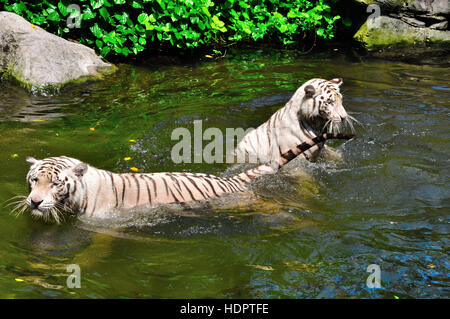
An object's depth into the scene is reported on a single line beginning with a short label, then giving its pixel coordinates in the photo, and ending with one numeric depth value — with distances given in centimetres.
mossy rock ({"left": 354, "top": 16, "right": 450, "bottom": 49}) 1010
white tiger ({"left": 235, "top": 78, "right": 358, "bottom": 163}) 546
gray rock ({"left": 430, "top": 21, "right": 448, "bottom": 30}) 1013
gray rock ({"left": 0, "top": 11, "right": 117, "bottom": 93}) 789
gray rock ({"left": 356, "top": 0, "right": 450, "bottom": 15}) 1002
